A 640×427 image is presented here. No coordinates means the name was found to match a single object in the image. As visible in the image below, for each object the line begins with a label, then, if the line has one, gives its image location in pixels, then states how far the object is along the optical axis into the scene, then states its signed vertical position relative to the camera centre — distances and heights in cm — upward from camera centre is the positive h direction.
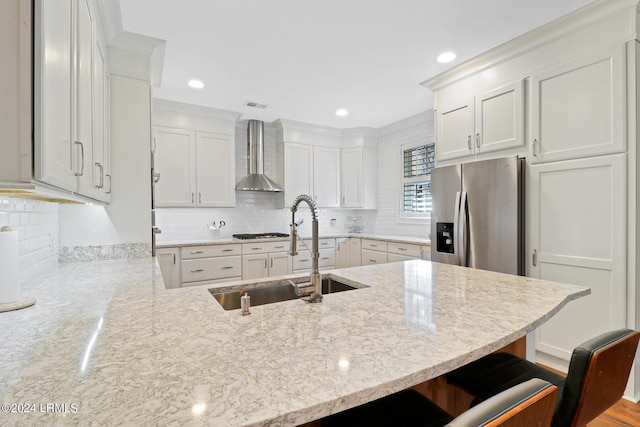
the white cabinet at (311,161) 467 +82
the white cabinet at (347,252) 483 -60
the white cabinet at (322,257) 446 -66
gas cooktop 425 -32
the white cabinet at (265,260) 409 -63
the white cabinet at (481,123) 256 +82
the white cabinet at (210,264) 372 -63
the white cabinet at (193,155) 382 +75
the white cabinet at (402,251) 378 -49
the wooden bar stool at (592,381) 85 -48
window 437 +50
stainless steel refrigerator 248 -1
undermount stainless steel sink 150 -41
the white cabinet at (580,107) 204 +76
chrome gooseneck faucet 126 -18
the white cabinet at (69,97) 76 +39
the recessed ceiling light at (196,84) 319 +136
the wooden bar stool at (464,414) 56 -43
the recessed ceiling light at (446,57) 268 +138
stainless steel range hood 446 +89
